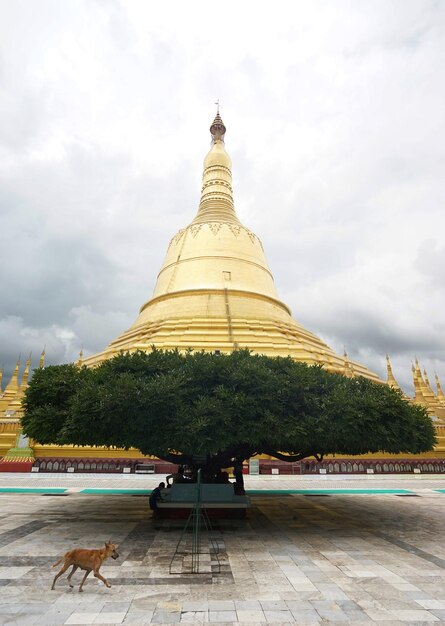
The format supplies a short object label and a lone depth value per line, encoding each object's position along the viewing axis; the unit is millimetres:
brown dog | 6004
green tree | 9586
